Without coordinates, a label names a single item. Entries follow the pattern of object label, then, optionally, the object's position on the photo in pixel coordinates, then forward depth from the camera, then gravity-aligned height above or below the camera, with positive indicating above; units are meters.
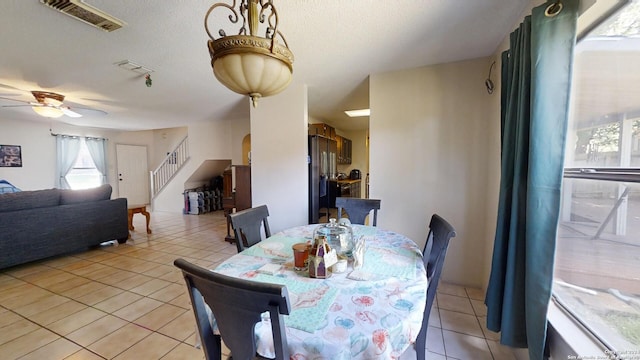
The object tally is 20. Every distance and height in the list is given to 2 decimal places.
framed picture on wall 5.21 +0.24
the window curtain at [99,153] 6.55 +0.40
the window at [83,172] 6.28 -0.14
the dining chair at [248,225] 1.62 -0.43
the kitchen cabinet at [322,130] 4.42 +0.77
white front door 7.10 -0.20
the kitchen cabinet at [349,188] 5.38 -0.50
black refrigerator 3.50 -0.11
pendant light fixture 1.03 +0.49
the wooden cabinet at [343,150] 5.89 +0.49
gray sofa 2.78 -0.75
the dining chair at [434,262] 1.27 -0.54
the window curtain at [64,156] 5.98 +0.28
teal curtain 1.16 -0.01
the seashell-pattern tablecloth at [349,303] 0.73 -0.53
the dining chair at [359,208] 2.26 -0.39
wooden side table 4.27 -0.81
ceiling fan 3.38 +0.92
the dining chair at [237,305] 0.65 -0.42
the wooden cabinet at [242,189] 3.82 -0.35
